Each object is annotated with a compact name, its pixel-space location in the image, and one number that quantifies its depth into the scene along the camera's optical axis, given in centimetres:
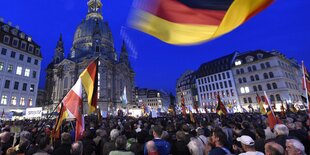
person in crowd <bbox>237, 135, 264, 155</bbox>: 338
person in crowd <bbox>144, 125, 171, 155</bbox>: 423
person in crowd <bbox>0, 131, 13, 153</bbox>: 560
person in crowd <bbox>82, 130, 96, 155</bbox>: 512
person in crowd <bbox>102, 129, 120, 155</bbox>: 486
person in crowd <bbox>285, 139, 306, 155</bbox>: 304
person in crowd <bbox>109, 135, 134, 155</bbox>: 395
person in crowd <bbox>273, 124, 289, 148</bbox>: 436
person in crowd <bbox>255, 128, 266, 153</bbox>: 437
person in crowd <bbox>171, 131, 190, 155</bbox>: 471
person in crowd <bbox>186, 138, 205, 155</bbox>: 448
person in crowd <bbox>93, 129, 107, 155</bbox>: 563
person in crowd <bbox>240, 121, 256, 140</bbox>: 615
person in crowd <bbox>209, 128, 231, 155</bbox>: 355
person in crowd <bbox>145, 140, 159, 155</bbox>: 390
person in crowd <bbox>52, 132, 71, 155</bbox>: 416
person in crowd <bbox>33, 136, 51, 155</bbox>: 491
